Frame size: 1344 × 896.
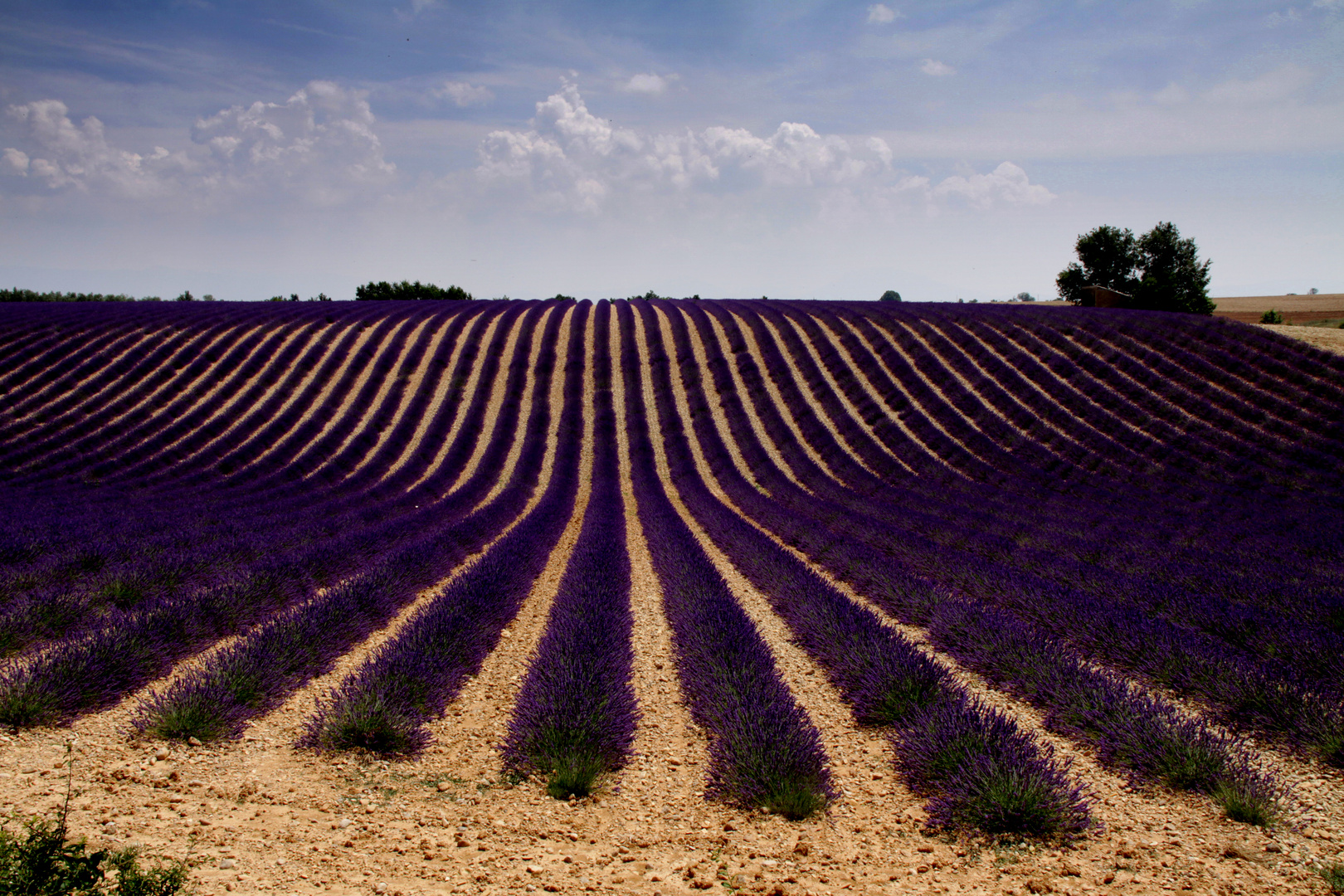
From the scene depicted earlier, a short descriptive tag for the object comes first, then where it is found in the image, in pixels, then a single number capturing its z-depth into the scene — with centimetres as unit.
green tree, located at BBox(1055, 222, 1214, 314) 4838
